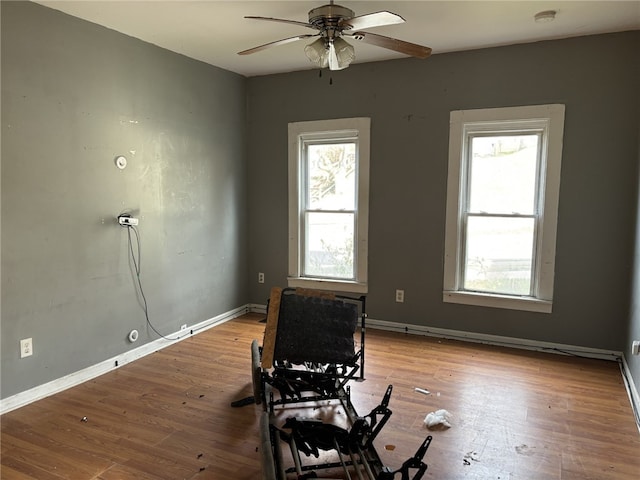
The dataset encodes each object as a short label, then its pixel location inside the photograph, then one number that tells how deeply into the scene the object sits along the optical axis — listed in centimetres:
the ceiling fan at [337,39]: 253
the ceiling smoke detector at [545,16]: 301
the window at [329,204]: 441
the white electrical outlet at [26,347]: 284
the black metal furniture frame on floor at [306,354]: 274
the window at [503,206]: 372
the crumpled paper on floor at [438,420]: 259
